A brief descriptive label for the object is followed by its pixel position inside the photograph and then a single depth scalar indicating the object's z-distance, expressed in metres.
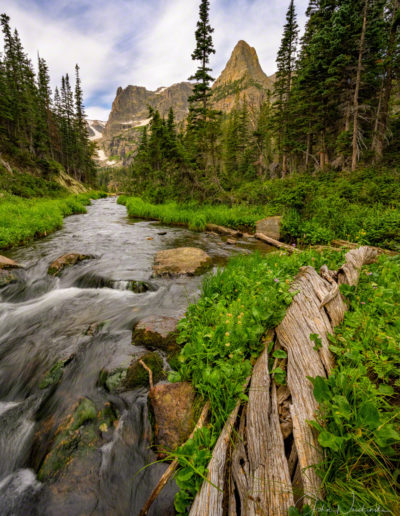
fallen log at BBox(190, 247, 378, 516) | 1.43
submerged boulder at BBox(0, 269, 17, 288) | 6.38
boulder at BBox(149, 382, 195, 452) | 2.40
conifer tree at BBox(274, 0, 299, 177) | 27.66
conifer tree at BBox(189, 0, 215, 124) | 18.89
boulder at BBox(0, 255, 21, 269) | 7.02
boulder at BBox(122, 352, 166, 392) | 3.22
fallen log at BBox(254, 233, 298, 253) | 7.58
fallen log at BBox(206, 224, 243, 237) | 11.81
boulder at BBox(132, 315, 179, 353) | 3.77
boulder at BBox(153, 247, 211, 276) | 6.93
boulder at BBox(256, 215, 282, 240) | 9.94
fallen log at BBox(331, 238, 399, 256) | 5.71
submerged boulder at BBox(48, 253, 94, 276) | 7.27
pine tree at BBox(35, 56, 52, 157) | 39.88
